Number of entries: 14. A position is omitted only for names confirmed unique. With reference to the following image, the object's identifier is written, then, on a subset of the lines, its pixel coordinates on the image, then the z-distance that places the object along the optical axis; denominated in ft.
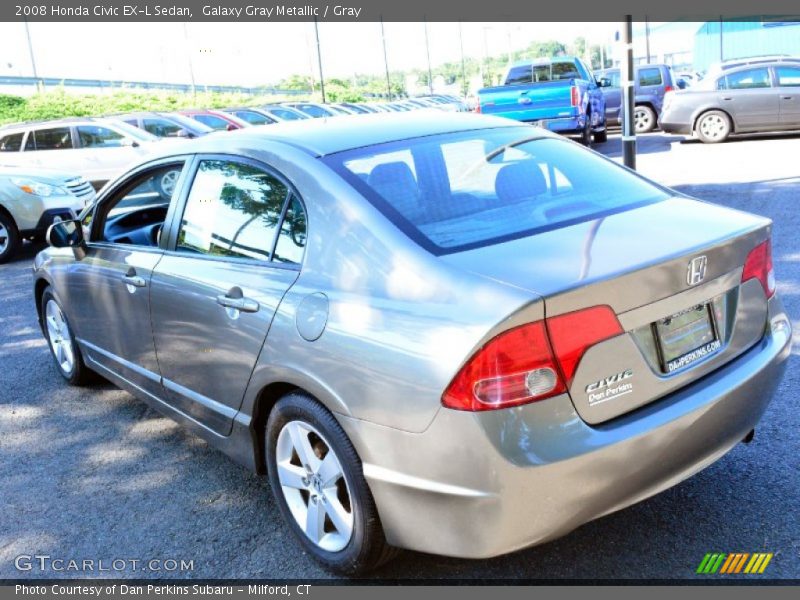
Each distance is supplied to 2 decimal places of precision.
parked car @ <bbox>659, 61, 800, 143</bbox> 55.52
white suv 47.32
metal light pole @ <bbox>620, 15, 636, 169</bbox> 30.30
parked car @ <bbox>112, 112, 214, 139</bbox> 54.39
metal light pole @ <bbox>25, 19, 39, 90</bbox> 124.16
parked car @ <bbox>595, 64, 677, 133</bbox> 70.95
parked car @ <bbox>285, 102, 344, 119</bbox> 78.79
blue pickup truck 54.54
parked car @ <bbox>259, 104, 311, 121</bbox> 74.02
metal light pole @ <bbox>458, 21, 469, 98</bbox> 231.91
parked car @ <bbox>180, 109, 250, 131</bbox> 62.08
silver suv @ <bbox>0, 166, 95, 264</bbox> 34.58
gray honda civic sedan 8.06
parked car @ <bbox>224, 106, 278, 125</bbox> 68.26
